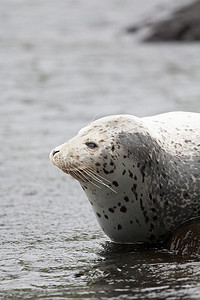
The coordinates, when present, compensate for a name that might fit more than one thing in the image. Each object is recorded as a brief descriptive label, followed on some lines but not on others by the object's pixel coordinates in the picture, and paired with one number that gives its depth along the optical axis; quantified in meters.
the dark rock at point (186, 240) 10.58
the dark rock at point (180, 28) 36.44
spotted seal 10.85
